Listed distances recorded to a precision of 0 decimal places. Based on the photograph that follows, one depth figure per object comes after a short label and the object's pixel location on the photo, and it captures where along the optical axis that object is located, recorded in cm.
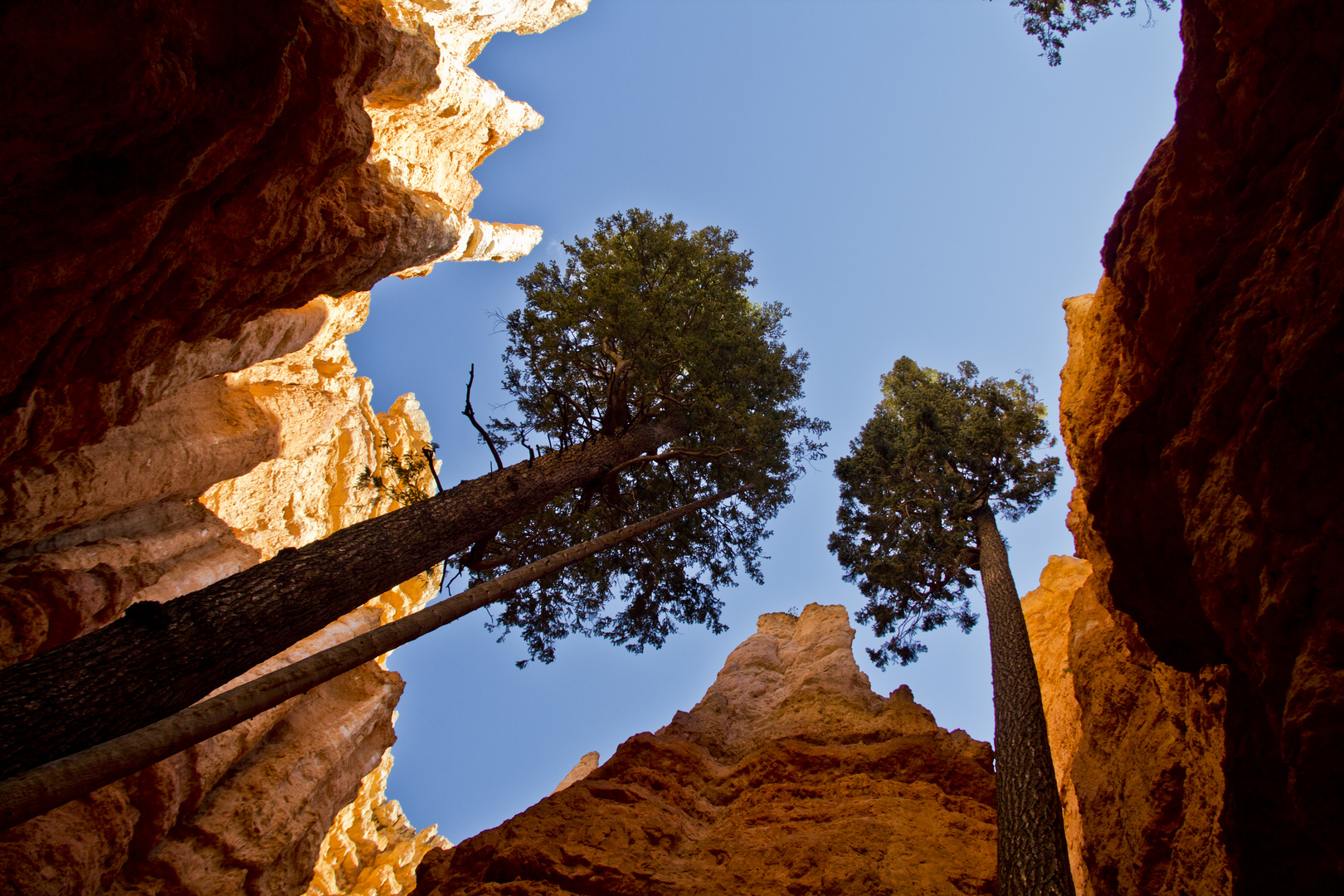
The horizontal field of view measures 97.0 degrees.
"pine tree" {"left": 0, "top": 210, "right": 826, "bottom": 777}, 568
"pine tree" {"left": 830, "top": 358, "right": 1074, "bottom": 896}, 1134
